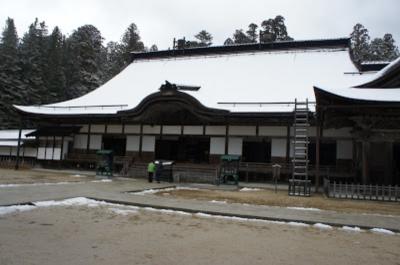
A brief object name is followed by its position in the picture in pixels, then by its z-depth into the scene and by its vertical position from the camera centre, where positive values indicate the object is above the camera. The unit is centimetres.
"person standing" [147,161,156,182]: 2041 -42
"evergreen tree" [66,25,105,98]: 5422 +1348
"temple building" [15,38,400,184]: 1764 +279
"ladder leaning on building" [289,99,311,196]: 1619 +125
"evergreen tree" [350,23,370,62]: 5884 +2162
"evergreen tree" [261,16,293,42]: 5888 +2181
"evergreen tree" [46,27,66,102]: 5116 +1088
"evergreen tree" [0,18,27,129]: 4572 +786
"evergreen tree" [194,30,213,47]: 6925 +2265
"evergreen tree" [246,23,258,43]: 6175 +2148
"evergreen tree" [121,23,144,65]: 6800 +2190
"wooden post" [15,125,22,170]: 2636 -36
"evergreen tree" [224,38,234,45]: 6409 +2048
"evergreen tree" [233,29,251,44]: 6125 +2062
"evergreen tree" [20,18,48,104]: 4881 +1140
